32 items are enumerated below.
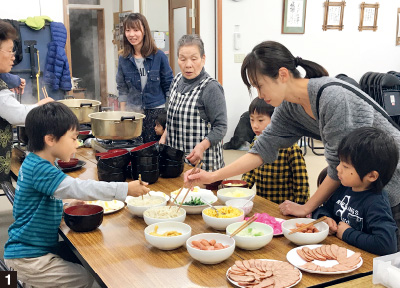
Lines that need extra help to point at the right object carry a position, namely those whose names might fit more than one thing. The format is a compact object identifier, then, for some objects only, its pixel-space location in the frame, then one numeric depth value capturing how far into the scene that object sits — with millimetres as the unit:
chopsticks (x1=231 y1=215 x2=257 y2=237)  1609
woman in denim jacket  3588
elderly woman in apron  2760
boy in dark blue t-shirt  1564
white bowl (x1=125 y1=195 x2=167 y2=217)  1886
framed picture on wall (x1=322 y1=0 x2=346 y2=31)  6980
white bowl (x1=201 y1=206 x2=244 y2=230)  1720
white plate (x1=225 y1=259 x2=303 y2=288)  1307
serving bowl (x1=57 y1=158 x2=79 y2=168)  2683
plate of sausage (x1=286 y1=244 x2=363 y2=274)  1402
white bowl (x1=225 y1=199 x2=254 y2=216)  1906
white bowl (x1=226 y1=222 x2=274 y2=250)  1536
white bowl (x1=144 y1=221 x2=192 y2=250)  1552
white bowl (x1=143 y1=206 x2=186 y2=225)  1760
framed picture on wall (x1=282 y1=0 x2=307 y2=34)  6672
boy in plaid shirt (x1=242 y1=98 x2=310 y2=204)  2412
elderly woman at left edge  2641
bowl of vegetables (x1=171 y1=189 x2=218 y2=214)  1931
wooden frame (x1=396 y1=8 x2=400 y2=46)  7653
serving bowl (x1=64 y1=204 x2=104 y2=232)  1760
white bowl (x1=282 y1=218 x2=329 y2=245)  1587
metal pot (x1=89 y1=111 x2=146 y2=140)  2646
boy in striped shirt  1791
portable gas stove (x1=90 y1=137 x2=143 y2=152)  2898
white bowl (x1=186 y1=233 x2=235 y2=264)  1428
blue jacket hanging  4562
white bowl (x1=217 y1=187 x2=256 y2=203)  2021
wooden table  1377
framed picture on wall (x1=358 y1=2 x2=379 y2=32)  7305
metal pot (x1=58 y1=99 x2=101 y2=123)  3117
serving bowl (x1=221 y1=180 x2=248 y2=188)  2232
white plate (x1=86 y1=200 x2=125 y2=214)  2013
